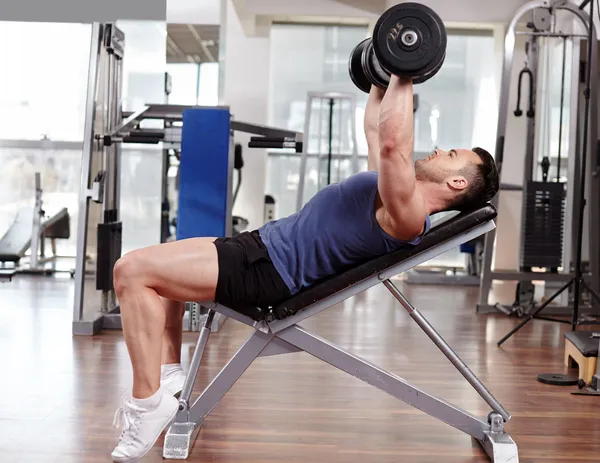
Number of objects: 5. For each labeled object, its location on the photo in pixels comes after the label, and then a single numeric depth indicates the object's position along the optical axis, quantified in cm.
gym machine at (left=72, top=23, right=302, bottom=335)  345
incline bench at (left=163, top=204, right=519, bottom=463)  200
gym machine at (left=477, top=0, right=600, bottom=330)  451
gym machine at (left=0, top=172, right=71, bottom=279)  567
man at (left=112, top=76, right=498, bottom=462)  178
